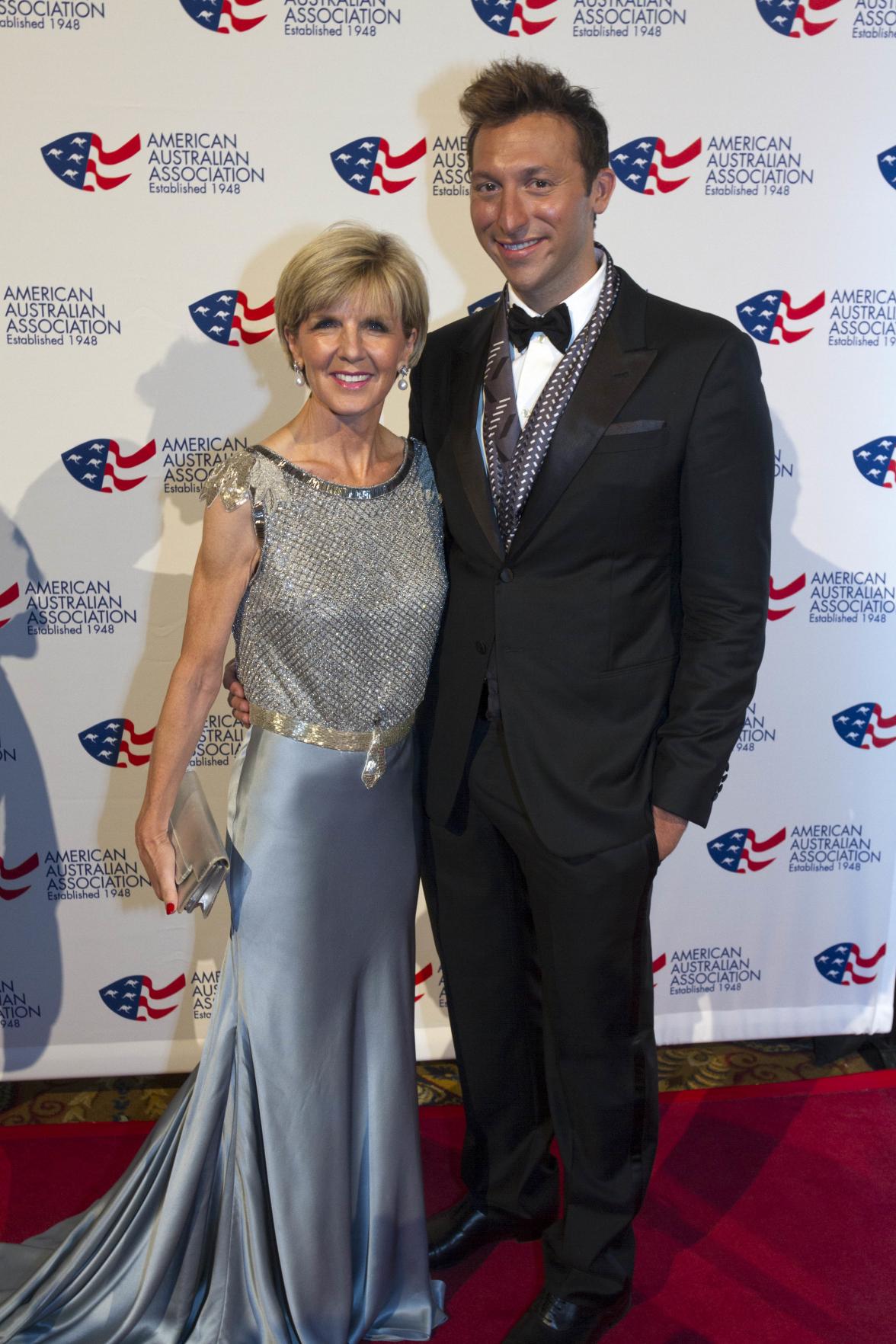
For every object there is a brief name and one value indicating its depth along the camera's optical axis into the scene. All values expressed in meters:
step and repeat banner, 2.70
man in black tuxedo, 1.96
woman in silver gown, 1.93
